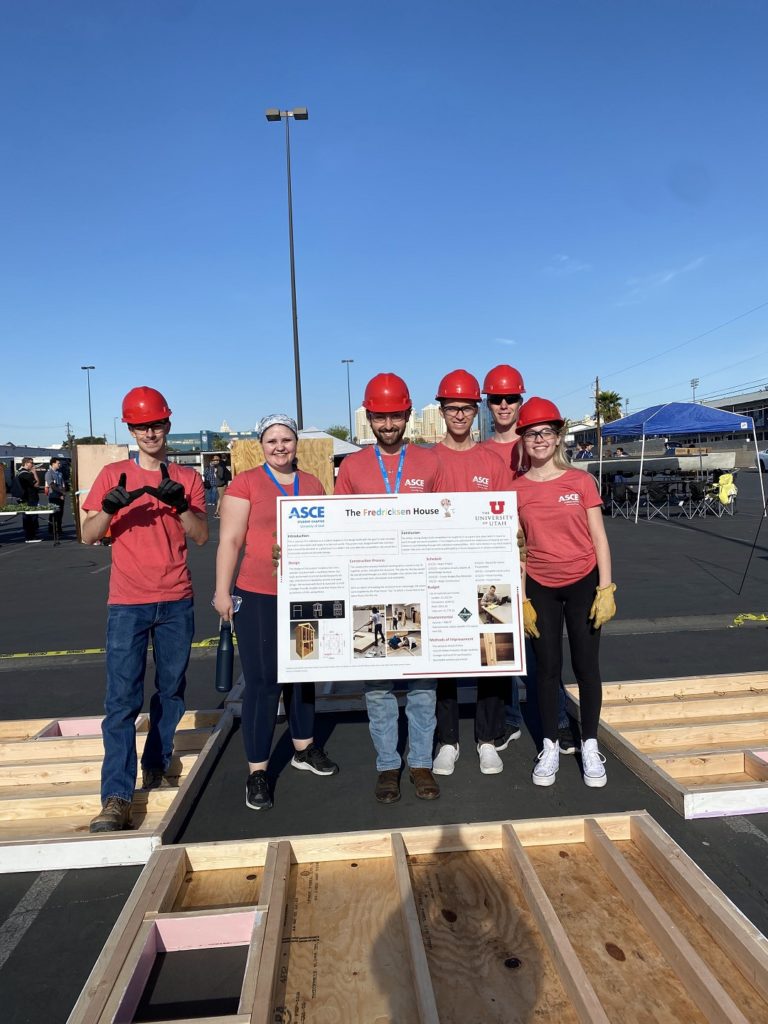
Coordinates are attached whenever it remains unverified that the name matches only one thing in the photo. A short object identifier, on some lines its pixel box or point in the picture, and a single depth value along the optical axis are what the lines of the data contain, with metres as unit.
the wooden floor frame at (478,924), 2.19
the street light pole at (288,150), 20.53
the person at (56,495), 18.81
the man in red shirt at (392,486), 3.52
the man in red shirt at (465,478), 3.87
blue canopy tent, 17.31
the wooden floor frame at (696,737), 3.45
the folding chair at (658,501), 20.11
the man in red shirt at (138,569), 3.36
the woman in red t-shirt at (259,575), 3.52
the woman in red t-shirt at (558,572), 3.62
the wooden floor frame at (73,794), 3.19
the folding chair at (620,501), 20.80
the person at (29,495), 19.48
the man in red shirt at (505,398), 4.47
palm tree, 79.12
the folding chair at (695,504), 19.05
